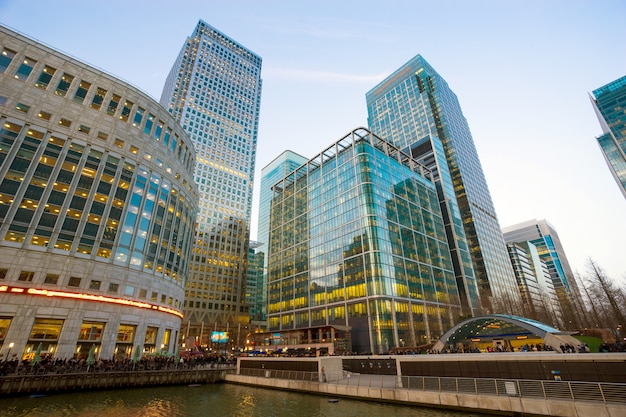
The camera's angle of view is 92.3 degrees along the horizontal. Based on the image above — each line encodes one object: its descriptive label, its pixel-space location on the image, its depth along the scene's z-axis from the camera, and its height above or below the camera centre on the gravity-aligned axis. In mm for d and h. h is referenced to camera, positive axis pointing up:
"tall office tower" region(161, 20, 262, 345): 109875 +75445
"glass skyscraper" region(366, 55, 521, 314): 108938 +74340
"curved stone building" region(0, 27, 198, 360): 38969 +19696
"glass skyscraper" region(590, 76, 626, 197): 140125 +97041
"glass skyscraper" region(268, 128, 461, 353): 68875 +23233
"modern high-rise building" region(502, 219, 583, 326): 70688 +10112
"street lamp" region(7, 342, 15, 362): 35116 +669
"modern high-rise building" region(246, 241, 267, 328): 129875 +27382
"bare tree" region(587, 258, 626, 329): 48359 +8250
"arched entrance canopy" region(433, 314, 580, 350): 30530 +2134
